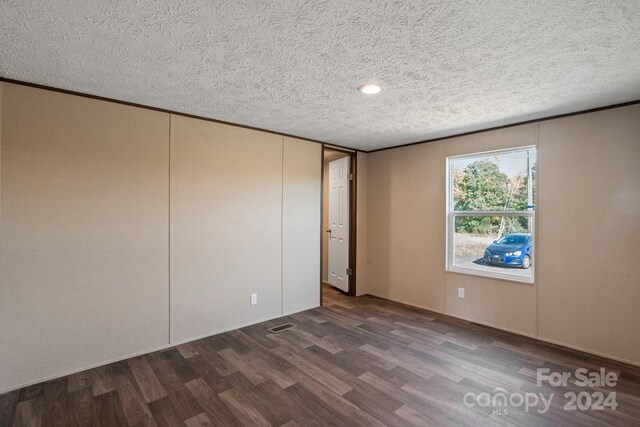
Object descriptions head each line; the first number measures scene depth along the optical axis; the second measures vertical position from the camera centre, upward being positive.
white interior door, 4.86 -0.12
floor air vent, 3.41 -1.31
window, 3.30 +0.03
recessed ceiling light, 2.33 +1.02
